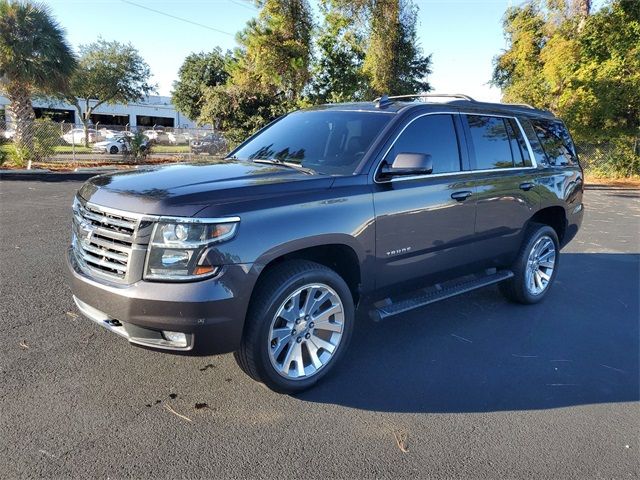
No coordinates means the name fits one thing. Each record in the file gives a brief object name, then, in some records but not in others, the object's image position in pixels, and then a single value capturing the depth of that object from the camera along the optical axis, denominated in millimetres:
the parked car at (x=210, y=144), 25500
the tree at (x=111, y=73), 41906
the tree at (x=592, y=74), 20859
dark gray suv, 2885
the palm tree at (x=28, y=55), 17656
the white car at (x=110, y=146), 26769
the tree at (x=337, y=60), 21719
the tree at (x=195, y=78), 42625
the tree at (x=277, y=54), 20703
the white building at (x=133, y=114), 56638
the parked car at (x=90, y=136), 34156
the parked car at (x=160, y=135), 32675
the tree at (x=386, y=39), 21703
